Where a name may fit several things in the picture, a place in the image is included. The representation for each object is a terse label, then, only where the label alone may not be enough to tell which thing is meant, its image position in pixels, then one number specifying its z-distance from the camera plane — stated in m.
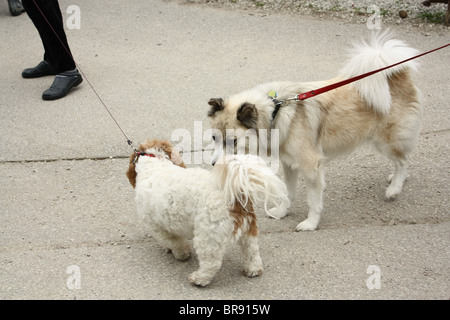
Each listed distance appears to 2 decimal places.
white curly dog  3.36
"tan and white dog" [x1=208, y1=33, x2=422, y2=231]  4.25
